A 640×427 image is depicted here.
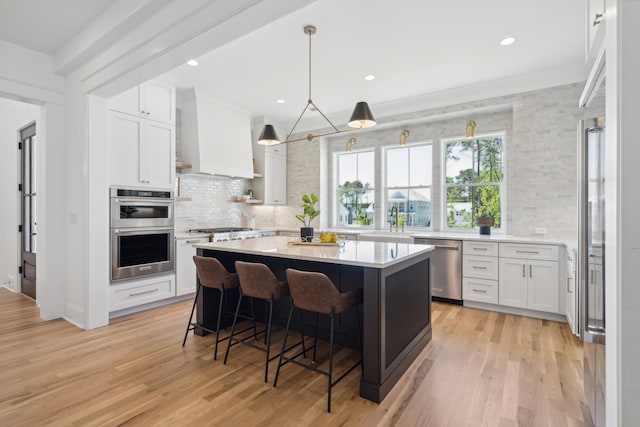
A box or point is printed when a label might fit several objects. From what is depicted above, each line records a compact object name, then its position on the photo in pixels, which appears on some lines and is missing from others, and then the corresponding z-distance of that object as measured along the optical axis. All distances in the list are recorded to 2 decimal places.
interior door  4.57
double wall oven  3.76
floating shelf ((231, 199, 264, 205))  6.04
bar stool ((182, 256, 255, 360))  2.80
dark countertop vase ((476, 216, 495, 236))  4.53
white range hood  4.96
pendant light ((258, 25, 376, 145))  2.94
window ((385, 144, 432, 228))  5.50
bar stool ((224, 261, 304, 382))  2.48
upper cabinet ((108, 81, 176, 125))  3.85
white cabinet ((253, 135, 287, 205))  6.21
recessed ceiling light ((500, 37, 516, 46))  3.35
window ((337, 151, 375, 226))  6.13
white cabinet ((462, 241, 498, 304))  4.08
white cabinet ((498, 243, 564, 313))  3.70
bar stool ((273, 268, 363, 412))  2.16
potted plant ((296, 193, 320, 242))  3.16
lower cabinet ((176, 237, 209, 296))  4.38
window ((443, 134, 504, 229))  4.85
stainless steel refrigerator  1.58
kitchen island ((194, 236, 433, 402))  2.20
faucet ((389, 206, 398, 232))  5.72
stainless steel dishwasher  4.32
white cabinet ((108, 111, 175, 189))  3.78
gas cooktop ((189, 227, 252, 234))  4.97
